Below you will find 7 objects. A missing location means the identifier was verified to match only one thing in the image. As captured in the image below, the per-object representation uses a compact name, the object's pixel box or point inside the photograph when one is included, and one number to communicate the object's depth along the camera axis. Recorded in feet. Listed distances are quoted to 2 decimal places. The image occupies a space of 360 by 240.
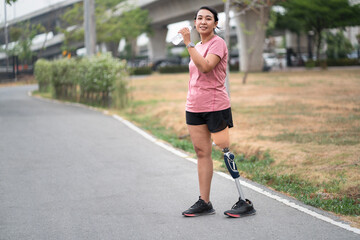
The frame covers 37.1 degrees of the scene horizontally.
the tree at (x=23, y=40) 147.84
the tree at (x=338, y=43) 193.10
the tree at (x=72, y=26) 167.73
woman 15.98
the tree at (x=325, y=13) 142.82
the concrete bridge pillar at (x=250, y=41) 152.76
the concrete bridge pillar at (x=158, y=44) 221.87
